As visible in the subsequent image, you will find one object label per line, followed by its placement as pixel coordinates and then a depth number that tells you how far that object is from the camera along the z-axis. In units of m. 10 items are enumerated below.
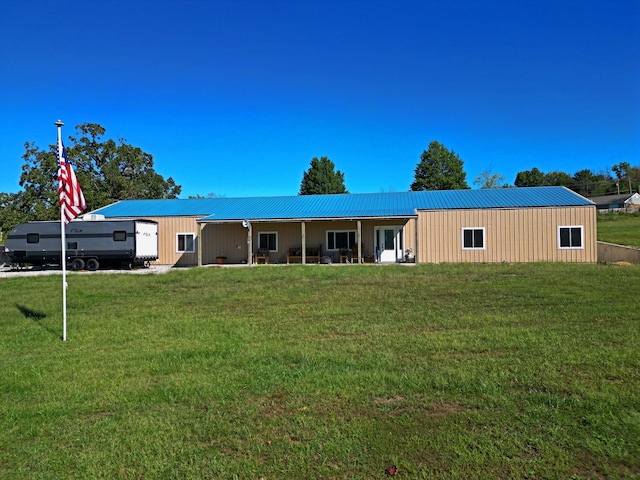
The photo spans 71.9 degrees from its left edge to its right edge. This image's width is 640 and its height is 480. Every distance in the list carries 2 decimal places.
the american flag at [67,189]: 7.39
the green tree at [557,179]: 79.56
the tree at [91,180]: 37.22
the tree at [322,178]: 55.22
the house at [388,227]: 20.77
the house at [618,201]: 67.94
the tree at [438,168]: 51.12
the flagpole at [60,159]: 7.01
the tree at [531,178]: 78.12
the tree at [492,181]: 53.75
